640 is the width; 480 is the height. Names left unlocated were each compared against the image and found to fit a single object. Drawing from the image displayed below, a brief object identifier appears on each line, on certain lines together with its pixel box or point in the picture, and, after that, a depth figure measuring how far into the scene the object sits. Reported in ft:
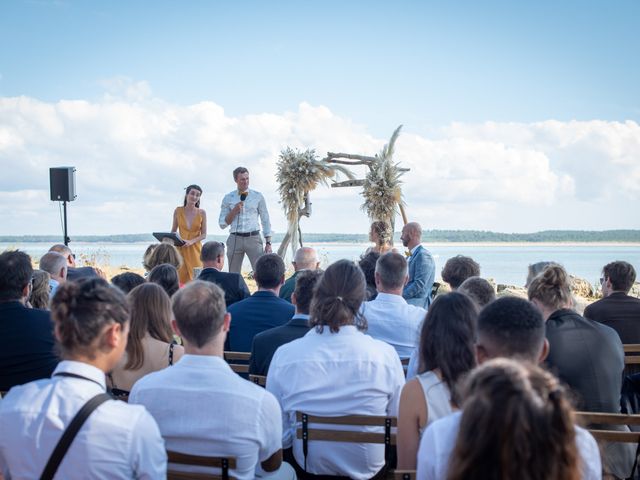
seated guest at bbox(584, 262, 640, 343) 13.30
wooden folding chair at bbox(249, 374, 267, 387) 10.50
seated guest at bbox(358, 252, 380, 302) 17.83
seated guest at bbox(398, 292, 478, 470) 7.34
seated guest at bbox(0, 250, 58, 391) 10.33
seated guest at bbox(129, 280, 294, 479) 7.16
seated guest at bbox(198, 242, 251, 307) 17.44
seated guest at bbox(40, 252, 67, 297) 16.15
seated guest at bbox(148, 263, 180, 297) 14.76
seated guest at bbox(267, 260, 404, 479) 9.10
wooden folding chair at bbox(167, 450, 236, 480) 7.12
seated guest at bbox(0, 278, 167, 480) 6.00
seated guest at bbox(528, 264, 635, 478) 9.86
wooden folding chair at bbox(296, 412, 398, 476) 8.59
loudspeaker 31.50
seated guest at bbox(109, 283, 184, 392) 10.33
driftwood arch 30.99
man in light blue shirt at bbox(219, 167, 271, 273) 26.86
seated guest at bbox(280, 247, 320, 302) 18.03
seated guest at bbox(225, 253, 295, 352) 13.42
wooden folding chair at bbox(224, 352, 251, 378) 11.95
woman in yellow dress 25.82
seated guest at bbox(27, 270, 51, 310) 13.94
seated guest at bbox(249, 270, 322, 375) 11.04
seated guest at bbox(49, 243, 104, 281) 17.98
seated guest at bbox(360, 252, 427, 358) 12.82
